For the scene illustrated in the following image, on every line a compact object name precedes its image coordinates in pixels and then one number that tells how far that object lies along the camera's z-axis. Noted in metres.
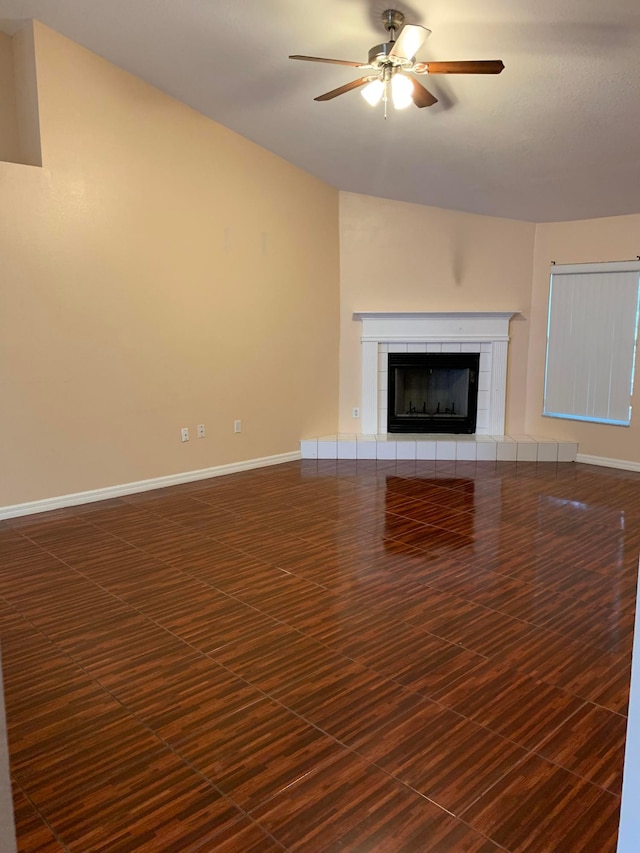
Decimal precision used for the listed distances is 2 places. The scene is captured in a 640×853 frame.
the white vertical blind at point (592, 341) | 5.70
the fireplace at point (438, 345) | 6.34
